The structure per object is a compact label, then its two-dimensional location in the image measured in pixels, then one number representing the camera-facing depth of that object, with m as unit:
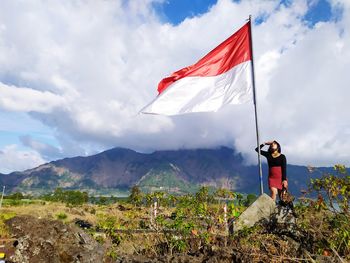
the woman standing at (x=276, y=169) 11.20
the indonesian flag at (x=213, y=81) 11.75
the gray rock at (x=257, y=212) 9.44
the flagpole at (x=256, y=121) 10.31
